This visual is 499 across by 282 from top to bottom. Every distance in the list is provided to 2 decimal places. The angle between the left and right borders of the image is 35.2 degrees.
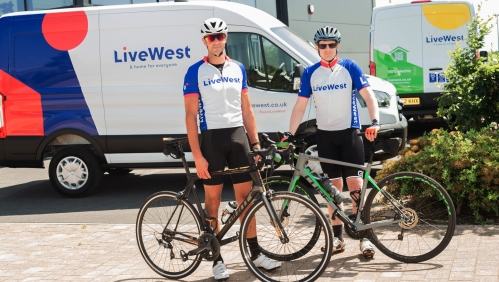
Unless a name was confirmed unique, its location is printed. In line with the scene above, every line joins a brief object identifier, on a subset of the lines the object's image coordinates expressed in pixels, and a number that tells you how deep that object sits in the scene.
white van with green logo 14.07
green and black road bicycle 5.65
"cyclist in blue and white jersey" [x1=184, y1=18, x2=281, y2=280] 5.50
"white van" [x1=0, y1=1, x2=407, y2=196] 9.57
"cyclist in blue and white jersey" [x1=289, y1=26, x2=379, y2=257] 5.95
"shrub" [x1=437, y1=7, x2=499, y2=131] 8.01
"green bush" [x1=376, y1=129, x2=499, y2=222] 6.75
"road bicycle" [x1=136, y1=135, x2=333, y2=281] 5.25
